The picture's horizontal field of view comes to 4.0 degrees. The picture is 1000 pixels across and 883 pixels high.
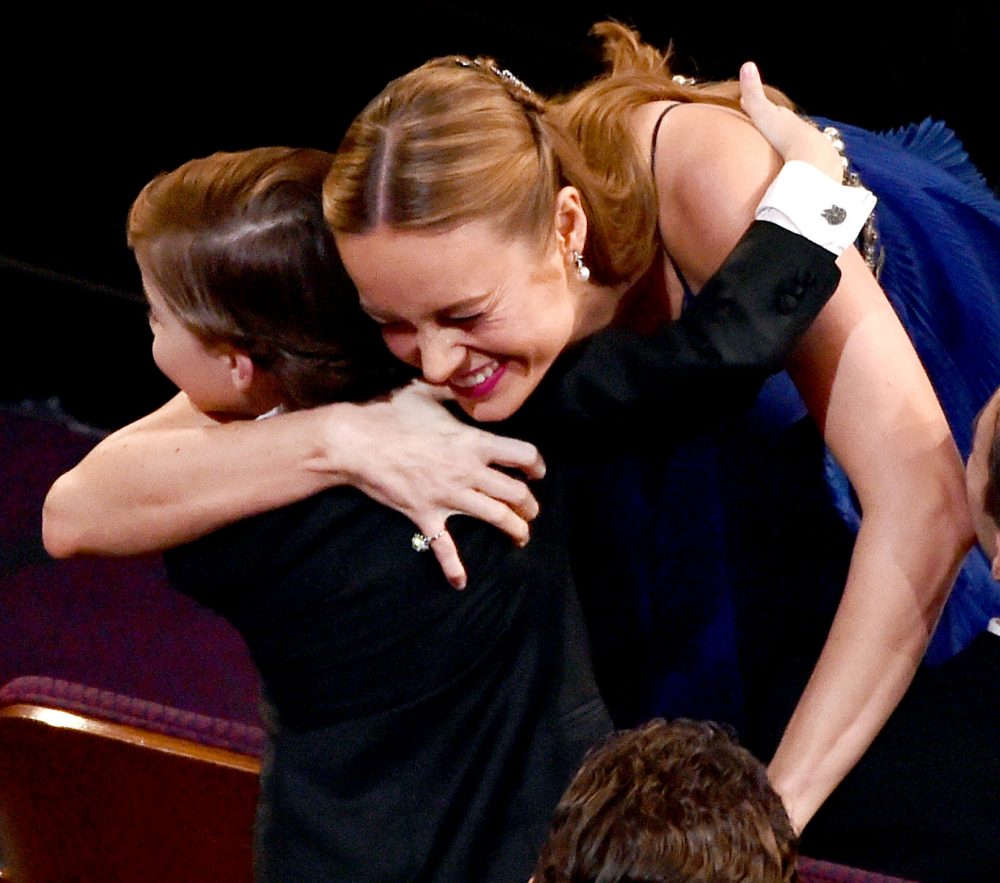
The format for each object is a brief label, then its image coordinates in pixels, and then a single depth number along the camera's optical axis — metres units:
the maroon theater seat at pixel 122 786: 10.96
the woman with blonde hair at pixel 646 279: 10.66
